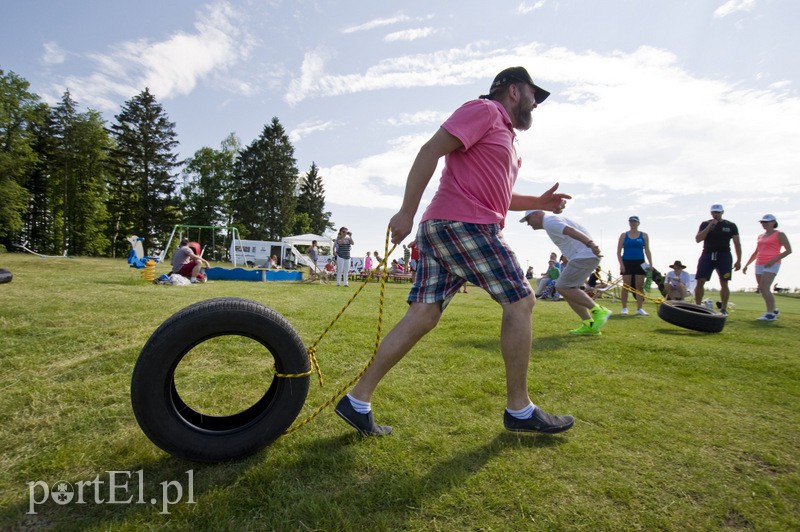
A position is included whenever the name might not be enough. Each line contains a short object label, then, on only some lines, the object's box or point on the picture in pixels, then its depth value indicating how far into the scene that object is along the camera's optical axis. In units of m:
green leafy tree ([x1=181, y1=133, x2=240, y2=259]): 53.34
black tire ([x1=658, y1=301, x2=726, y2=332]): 6.10
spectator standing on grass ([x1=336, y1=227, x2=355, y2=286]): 14.38
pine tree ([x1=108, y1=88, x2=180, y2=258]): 44.44
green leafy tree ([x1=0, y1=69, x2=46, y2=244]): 33.41
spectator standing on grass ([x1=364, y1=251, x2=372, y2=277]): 25.61
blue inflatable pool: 15.08
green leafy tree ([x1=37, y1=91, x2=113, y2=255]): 42.12
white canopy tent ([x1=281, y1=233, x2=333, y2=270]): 30.50
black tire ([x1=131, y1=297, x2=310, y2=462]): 1.83
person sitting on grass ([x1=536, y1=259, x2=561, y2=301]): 14.68
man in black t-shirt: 8.06
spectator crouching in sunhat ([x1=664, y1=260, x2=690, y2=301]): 12.72
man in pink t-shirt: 2.32
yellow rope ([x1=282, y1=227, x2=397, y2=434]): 2.24
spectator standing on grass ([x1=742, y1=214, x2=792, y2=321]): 8.16
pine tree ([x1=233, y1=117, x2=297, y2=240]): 48.91
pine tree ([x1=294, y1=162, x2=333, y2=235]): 57.94
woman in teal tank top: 8.77
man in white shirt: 5.54
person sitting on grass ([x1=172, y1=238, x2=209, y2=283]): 12.17
